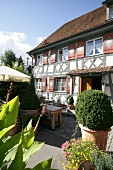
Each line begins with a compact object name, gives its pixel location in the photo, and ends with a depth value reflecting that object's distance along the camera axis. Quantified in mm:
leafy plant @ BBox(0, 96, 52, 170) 734
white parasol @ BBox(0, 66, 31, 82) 5586
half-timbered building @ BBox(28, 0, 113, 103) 9055
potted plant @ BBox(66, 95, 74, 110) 9805
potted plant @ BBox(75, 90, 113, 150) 3348
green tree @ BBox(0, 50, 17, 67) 26609
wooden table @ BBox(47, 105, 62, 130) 5374
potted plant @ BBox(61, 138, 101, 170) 2465
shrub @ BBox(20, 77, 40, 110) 5499
